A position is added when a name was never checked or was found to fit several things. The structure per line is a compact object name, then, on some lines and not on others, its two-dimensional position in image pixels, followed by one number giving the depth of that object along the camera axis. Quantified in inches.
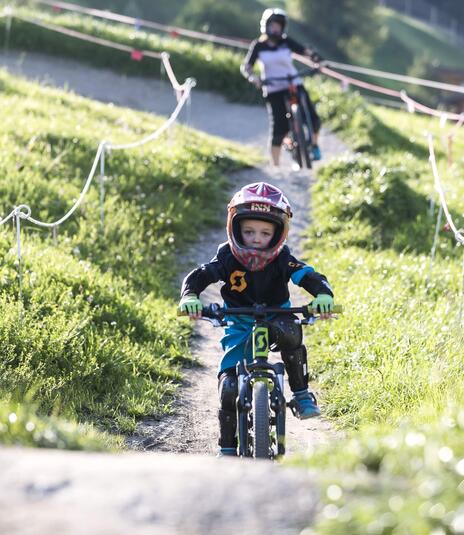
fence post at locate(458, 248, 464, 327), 548.4
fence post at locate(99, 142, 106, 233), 724.6
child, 418.6
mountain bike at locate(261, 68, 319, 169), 946.1
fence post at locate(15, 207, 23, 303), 533.3
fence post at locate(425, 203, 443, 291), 676.7
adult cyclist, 954.7
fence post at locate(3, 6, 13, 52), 1505.0
